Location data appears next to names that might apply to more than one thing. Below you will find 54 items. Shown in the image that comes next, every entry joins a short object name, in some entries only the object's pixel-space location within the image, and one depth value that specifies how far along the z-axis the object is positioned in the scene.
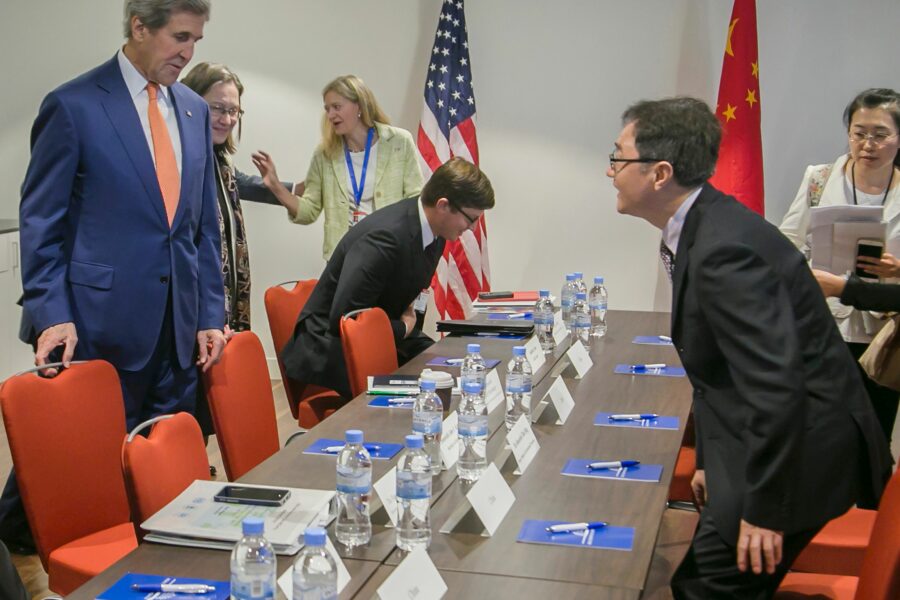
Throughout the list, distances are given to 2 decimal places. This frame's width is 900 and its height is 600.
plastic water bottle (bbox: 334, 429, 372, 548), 1.99
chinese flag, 5.64
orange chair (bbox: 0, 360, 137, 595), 2.40
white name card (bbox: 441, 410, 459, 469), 2.47
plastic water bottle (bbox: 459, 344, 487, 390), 2.99
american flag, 6.04
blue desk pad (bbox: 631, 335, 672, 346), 4.04
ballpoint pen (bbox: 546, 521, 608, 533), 2.02
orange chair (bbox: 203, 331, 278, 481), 2.90
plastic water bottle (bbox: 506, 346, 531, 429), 2.87
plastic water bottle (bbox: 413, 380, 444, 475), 2.43
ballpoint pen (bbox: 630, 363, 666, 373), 3.54
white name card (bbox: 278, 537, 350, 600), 1.71
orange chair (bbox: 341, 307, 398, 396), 3.44
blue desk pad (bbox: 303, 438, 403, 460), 2.53
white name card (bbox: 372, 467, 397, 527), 2.07
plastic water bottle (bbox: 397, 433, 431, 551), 1.96
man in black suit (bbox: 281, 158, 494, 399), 3.81
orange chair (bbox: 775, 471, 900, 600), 1.84
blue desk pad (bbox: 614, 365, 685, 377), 3.49
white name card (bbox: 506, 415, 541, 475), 2.42
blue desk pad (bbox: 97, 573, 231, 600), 1.72
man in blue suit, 2.87
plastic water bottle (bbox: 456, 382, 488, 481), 2.40
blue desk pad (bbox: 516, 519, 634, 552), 1.95
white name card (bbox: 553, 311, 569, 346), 4.05
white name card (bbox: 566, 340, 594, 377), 3.48
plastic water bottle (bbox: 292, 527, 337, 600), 1.51
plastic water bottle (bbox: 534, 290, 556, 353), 3.92
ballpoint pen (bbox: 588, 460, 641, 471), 2.43
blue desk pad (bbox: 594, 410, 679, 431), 2.82
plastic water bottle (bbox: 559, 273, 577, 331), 4.44
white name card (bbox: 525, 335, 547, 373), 3.37
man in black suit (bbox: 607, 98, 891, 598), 1.97
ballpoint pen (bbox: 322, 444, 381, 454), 2.55
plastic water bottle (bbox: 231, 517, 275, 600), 1.56
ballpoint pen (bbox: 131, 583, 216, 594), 1.73
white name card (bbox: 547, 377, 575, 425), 2.86
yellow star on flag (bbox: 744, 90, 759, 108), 5.68
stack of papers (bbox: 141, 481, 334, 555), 1.92
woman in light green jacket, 5.13
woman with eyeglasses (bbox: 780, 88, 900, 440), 3.72
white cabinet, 5.63
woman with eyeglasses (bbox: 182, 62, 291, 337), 4.05
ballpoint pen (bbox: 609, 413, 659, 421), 2.88
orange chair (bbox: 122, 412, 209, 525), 2.16
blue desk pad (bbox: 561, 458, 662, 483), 2.36
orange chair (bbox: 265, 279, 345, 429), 3.91
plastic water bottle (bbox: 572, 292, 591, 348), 4.15
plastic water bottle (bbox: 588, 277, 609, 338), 4.38
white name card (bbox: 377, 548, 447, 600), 1.63
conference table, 1.80
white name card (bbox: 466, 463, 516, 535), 2.03
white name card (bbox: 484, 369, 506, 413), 2.99
